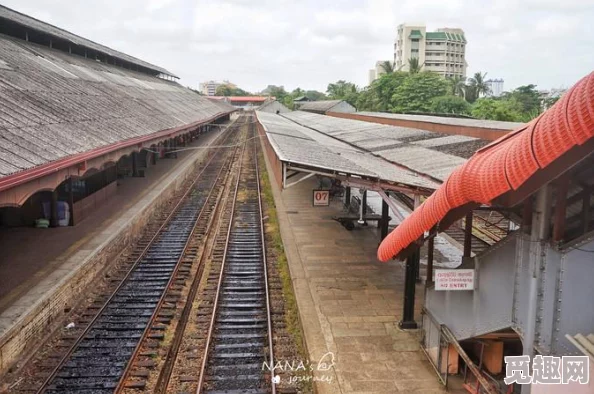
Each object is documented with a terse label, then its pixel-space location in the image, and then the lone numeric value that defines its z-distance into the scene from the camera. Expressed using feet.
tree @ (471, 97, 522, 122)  116.37
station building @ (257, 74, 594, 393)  13.48
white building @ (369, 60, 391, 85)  609.29
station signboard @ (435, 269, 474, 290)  22.11
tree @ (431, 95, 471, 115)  153.65
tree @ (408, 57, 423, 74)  207.71
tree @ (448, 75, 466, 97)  231.18
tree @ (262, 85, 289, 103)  453.04
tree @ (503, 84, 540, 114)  156.28
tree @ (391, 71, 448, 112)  169.48
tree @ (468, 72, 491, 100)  238.46
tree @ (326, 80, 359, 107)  266.47
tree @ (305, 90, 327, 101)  527.56
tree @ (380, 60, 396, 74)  232.53
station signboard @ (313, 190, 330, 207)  45.88
